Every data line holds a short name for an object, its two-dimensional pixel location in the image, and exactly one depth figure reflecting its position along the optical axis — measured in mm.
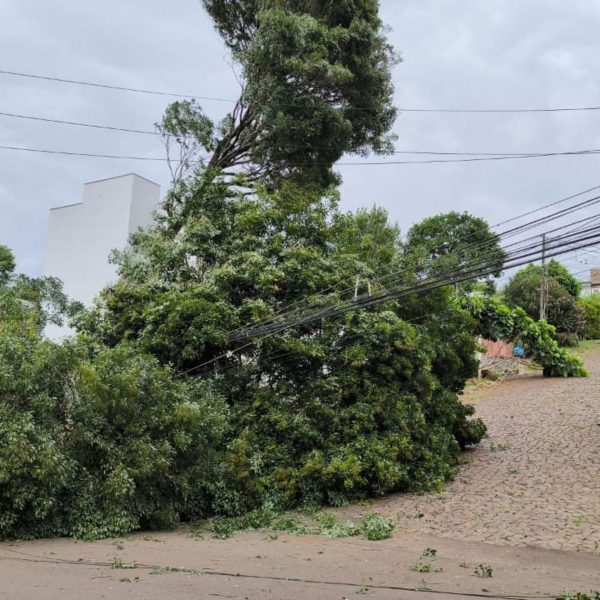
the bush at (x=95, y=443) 8281
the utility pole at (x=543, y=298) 29328
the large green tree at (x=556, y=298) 32469
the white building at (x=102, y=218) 21531
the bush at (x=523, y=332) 23094
